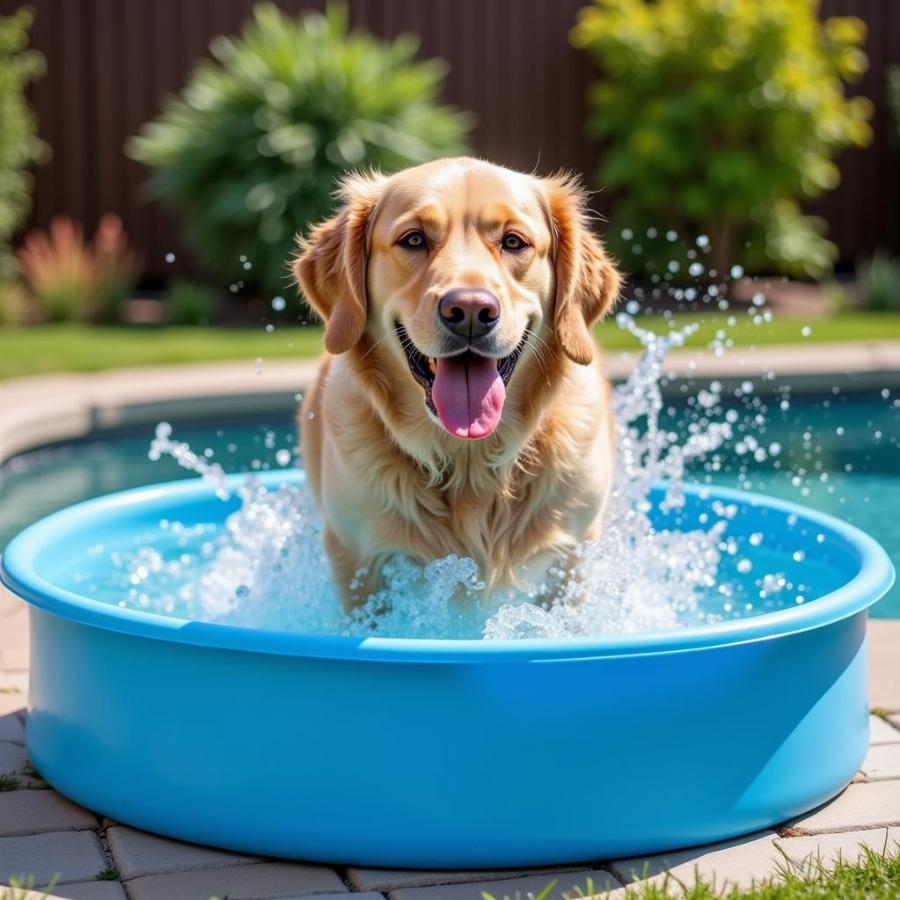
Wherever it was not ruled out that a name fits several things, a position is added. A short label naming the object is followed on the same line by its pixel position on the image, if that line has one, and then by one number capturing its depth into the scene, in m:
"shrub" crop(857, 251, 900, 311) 12.10
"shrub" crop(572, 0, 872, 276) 12.36
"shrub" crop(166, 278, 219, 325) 11.35
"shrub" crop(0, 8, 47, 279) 11.56
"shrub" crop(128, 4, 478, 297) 11.34
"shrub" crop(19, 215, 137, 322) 11.21
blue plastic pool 2.82
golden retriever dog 3.42
